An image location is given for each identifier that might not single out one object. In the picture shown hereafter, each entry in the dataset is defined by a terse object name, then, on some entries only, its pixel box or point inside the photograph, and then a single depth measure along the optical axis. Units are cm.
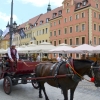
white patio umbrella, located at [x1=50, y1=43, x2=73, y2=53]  1808
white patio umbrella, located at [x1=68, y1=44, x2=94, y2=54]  1599
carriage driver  756
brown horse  483
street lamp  1374
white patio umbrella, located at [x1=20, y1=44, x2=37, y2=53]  1902
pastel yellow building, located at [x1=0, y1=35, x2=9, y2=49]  7819
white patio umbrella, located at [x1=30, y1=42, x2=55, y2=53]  1742
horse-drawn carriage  484
